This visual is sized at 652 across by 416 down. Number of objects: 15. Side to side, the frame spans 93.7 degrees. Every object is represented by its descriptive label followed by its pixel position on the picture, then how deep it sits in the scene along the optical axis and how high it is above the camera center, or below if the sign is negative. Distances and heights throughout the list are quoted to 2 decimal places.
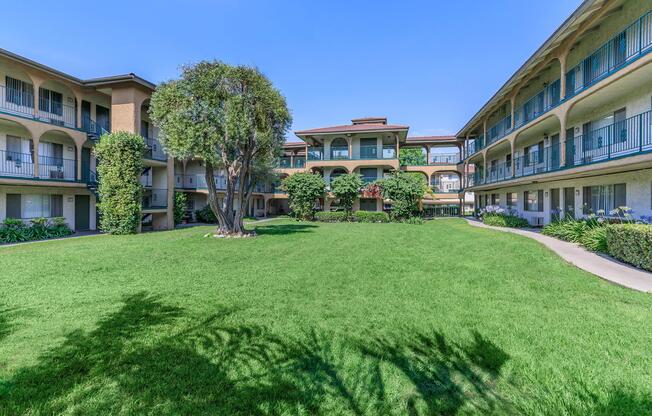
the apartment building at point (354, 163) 28.61 +4.27
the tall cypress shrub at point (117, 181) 16.98 +1.21
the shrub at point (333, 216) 28.98 -1.25
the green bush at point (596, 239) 10.59 -1.31
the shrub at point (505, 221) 20.23 -1.23
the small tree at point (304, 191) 28.25 +1.12
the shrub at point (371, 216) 28.12 -1.23
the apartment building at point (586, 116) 11.62 +4.47
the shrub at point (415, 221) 26.54 -1.58
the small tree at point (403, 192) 27.12 +0.97
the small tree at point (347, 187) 27.94 +1.47
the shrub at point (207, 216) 26.48 -1.15
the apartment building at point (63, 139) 15.93 +3.72
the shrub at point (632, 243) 8.08 -1.15
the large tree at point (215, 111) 13.77 +4.27
